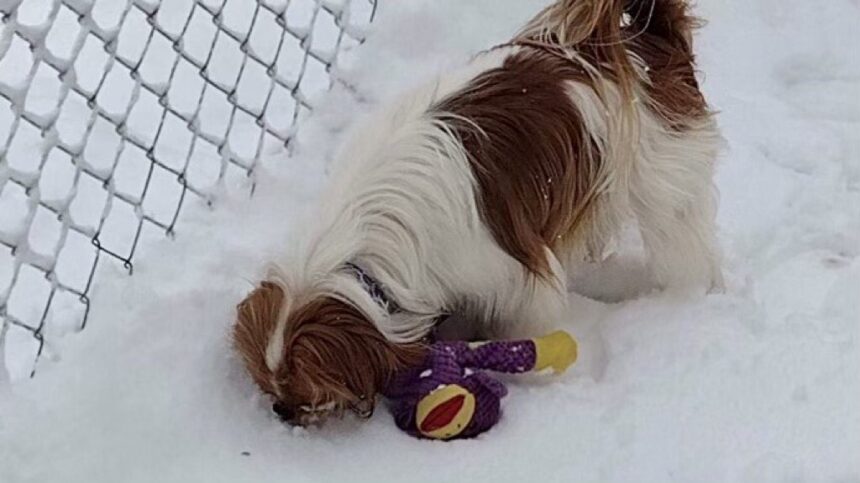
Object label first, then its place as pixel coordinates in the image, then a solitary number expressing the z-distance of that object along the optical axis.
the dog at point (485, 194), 2.53
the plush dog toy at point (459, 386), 2.59
